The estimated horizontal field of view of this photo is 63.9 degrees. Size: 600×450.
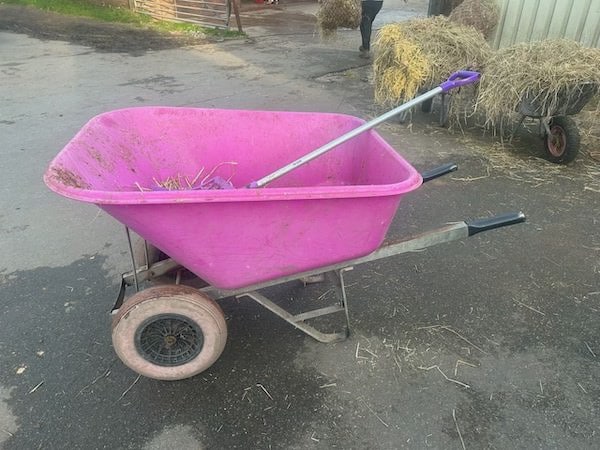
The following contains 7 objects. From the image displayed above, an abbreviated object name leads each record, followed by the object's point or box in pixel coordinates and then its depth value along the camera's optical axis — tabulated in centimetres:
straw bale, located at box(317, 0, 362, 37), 786
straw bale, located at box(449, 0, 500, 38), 596
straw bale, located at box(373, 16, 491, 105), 475
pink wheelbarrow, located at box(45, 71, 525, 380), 176
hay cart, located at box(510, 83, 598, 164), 401
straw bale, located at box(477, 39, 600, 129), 396
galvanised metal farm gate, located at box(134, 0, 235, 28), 1124
